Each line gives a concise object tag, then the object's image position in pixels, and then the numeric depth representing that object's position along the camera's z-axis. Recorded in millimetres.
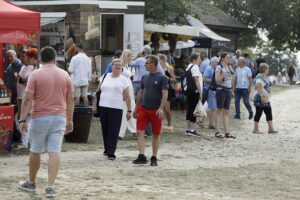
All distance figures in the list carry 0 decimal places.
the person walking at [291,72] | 60741
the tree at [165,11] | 27798
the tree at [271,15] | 57188
